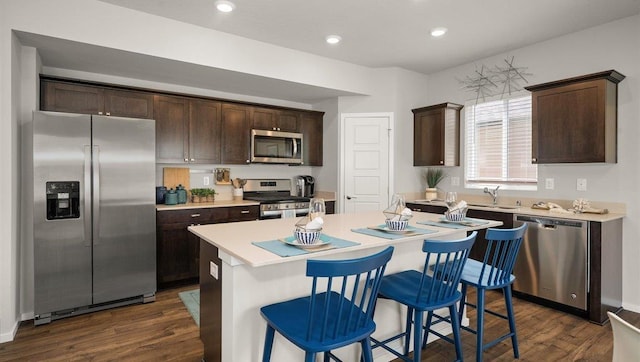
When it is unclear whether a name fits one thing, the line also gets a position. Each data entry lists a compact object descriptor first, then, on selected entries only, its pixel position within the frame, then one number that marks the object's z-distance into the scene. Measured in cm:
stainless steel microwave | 462
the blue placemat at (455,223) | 245
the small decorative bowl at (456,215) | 258
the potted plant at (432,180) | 488
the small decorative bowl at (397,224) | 219
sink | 370
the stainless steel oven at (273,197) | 439
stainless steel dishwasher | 303
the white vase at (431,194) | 487
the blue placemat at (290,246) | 165
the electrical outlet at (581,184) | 351
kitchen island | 175
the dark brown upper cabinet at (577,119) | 316
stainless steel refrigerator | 288
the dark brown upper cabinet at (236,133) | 440
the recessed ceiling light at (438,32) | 352
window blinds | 405
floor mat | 308
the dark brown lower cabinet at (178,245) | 368
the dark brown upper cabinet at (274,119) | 466
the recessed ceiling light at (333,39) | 372
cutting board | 423
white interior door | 479
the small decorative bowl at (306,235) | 175
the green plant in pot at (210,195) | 439
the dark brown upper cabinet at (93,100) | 333
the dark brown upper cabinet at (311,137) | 511
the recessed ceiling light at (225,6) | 296
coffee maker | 525
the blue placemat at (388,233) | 207
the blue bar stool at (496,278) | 211
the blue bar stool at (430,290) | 184
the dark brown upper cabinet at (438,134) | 458
